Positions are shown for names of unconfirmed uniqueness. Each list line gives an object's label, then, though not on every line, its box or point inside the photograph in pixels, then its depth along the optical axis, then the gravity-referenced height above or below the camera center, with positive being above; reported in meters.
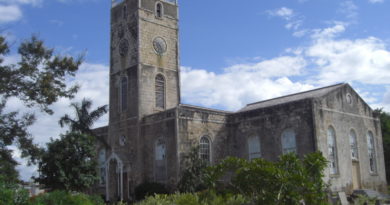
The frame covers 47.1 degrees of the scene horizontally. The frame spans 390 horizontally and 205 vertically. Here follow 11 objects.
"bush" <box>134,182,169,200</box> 27.57 -1.32
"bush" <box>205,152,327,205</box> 14.57 -0.50
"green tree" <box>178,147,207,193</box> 26.20 -0.57
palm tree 31.05 +3.61
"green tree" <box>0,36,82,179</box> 19.73 +3.70
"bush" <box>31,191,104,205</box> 14.52 -0.93
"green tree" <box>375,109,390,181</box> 36.22 +1.80
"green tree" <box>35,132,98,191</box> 21.86 +0.30
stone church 27.14 +2.65
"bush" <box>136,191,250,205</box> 14.99 -1.15
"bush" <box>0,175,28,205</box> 11.85 -0.61
